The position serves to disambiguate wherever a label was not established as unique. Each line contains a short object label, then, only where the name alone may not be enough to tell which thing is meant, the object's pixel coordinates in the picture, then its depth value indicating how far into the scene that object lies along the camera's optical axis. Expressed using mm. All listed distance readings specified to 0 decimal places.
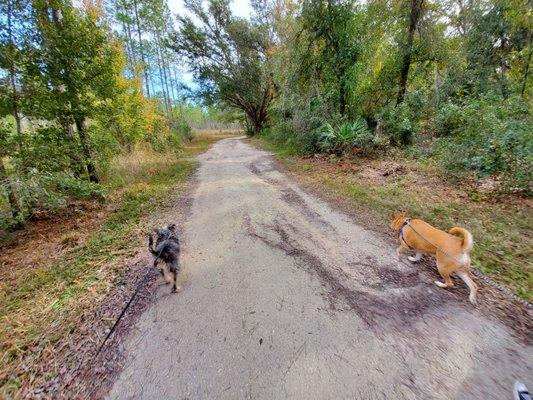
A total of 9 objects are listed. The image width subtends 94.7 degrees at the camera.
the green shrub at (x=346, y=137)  9242
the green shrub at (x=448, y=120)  7018
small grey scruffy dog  3162
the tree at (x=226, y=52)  19672
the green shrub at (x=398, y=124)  9398
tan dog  2668
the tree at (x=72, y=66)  5215
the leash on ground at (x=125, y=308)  2443
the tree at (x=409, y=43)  9211
